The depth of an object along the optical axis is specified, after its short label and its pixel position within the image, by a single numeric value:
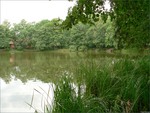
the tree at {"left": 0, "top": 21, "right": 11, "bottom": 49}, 24.71
